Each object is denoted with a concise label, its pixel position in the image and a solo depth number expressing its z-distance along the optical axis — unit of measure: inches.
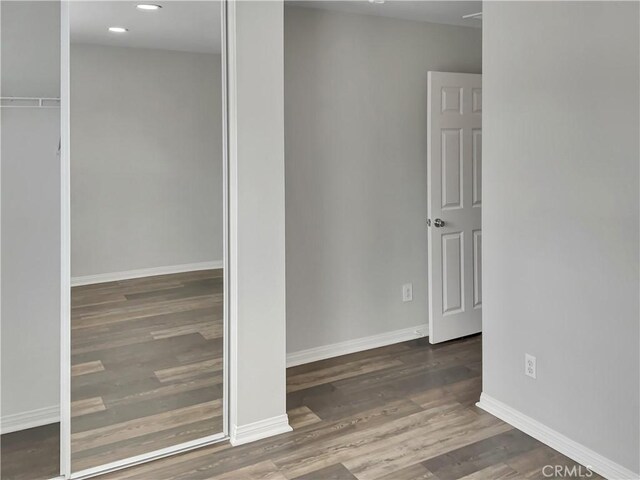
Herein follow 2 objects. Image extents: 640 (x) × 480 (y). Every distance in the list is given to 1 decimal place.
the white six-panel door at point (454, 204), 160.1
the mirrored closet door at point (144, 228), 97.3
